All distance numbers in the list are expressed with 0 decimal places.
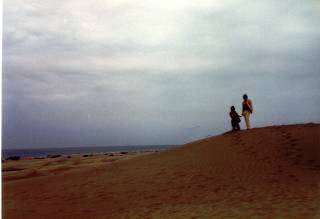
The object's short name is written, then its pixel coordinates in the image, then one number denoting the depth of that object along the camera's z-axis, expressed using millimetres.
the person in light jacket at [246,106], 15590
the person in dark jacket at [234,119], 16172
